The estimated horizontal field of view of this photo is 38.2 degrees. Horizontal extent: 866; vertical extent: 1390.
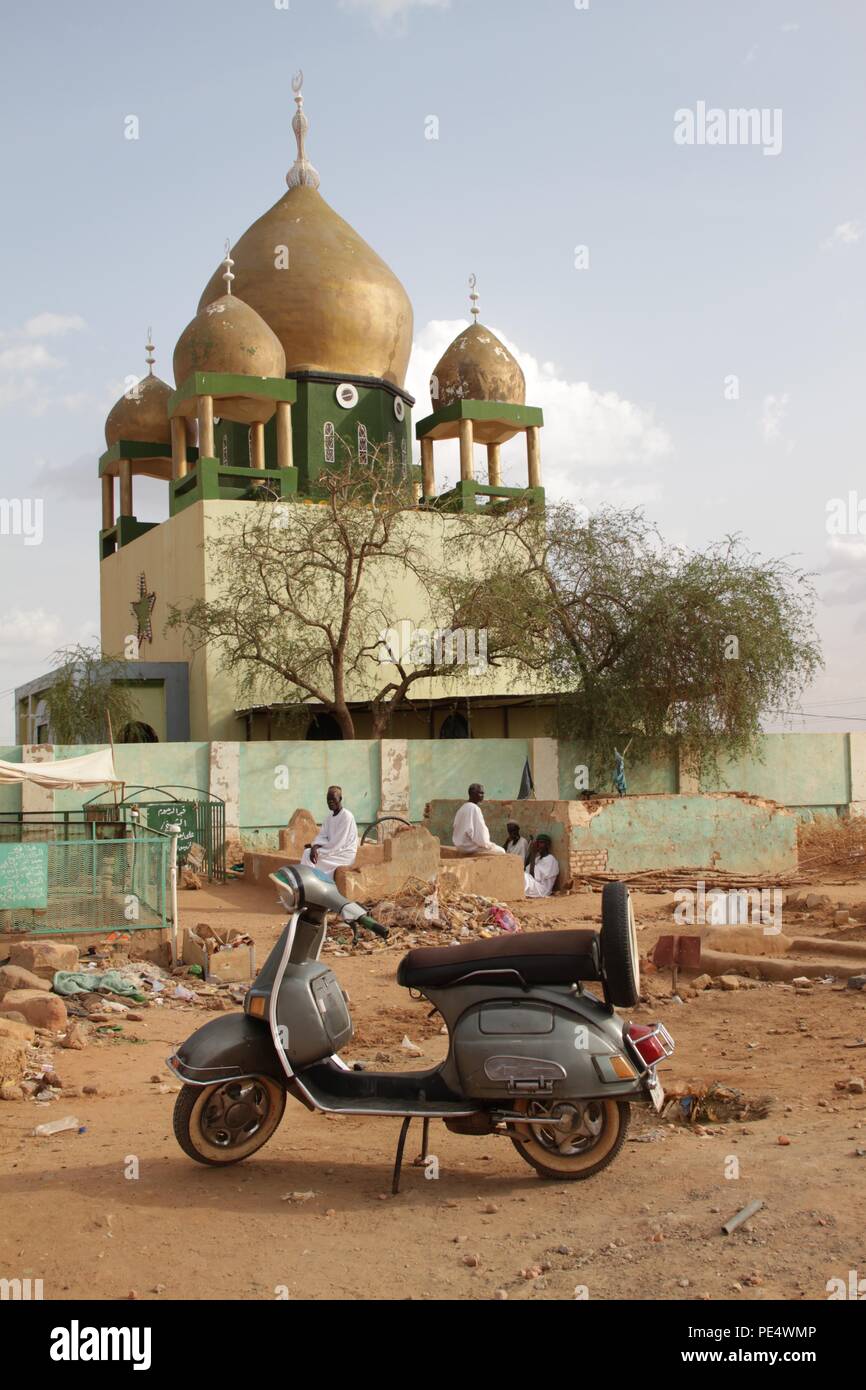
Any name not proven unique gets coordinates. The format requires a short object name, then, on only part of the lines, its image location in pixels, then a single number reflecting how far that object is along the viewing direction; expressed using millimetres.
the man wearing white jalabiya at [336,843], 13367
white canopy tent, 15211
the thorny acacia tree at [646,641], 21000
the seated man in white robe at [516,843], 16375
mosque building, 26000
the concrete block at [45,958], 9984
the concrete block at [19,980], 9266
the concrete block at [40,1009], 8438
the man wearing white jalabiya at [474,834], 14969
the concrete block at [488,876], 14242
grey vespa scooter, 4977
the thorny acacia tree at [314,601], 22844
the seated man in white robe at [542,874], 15516
